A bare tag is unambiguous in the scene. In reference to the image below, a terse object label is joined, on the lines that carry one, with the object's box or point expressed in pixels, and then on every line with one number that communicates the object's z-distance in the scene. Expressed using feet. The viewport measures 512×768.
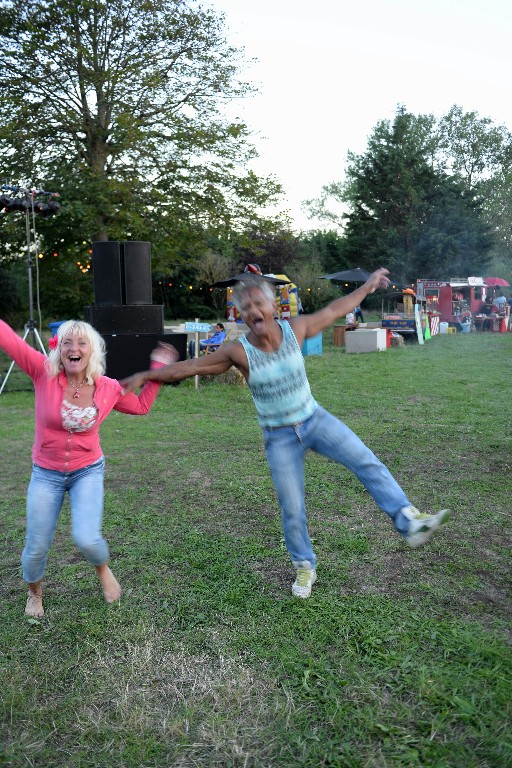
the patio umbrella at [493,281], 102.58
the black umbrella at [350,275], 78.33
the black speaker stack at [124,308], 39.29
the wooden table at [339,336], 71.31
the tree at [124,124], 55.83
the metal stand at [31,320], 36.54
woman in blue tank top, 10.75
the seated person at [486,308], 96.53
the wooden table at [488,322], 92.48
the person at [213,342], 48.60
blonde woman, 10.74
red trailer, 96.68
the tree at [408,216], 131.95
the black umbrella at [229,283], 52.47
